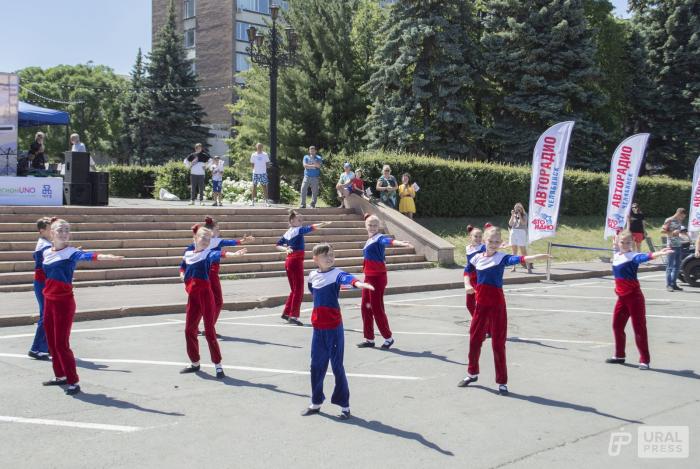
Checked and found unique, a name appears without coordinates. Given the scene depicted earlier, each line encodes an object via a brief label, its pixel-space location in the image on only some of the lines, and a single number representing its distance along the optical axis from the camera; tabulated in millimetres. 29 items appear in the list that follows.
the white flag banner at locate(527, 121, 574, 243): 18750
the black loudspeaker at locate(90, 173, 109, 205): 21359
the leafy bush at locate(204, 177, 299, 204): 27562
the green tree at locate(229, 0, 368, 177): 37875
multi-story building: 64988
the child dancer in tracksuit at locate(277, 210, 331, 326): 11382
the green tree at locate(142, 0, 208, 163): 52656
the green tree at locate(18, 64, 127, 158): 63438
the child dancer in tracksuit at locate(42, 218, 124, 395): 7266
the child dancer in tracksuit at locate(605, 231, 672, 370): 8586
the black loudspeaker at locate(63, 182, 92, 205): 20938
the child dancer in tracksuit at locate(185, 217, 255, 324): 9867
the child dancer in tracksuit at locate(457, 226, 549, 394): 7539
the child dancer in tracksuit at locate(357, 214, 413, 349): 9719
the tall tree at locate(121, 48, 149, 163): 52969
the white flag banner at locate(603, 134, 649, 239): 20281
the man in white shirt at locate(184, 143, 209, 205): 22734
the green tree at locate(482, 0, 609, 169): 35781
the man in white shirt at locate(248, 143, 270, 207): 23547
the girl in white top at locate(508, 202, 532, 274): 19922
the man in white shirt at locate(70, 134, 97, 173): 21520
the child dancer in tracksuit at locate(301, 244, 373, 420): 6617
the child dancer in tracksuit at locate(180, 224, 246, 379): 7957
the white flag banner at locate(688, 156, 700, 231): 23625
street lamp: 24625
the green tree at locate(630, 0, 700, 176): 41969
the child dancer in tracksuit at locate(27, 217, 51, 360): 8508
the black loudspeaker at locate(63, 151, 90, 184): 21031
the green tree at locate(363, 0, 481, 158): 34000
